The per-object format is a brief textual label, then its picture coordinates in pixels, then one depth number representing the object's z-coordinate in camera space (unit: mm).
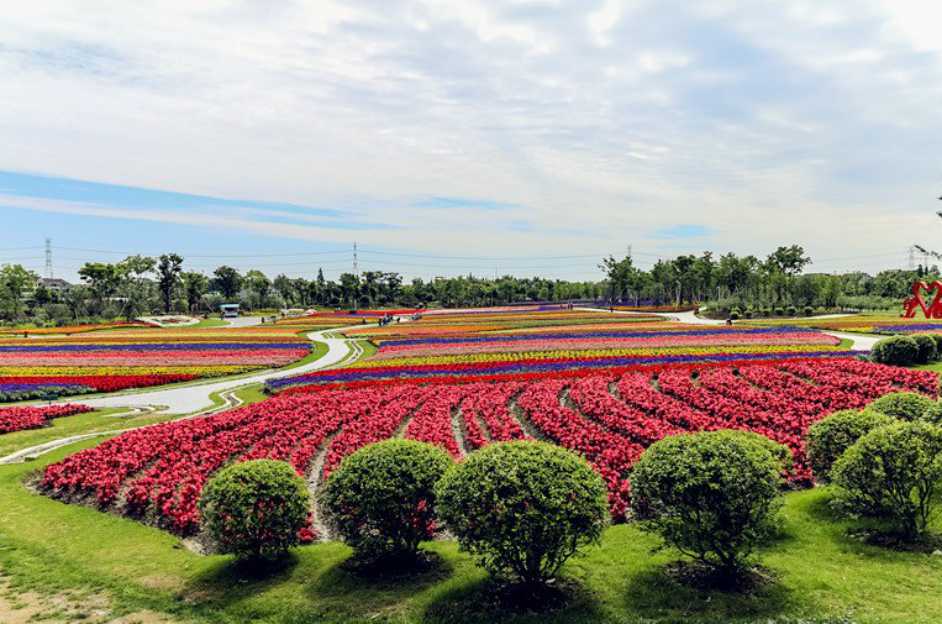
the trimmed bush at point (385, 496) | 8531
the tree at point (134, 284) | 88656
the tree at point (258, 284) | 124188
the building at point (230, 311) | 94500
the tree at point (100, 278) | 89312
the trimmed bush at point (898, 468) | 8531
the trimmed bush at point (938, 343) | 24281
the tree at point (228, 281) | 124938
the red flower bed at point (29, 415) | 20175
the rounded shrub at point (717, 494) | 7695
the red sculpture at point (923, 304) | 52538
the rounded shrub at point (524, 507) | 7359
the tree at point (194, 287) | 105938
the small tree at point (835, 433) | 10703
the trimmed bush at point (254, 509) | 8758
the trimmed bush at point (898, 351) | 23609
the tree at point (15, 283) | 78688
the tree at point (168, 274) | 100662
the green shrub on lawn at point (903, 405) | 11648
